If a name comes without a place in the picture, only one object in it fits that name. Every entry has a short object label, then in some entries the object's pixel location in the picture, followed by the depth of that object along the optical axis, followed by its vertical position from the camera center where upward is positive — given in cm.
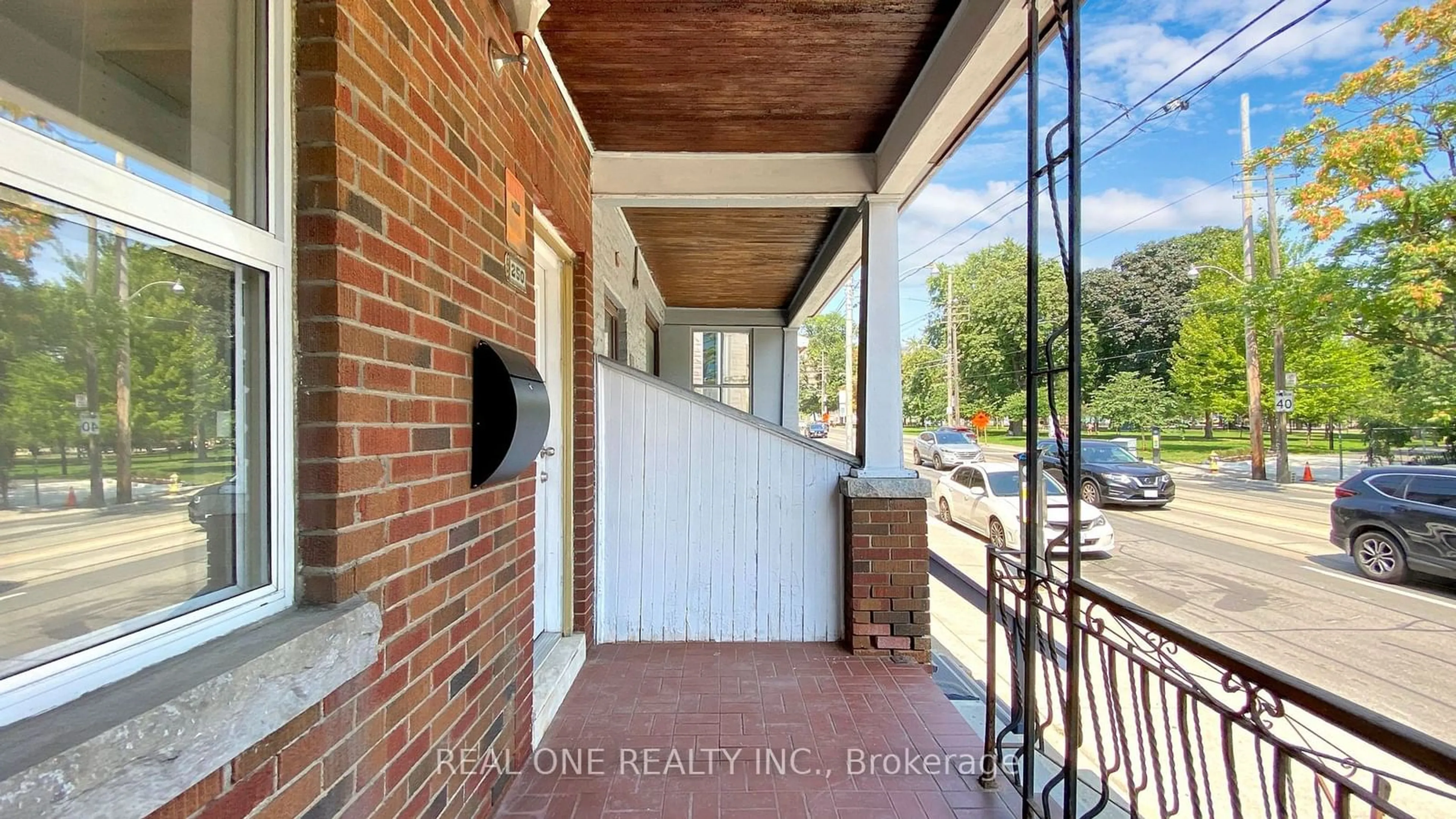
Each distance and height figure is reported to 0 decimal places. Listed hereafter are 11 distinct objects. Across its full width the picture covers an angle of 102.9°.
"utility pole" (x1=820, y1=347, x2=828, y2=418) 4138 +244
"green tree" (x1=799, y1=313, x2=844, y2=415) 4122 +355
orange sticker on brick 193 +70
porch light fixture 179 +126
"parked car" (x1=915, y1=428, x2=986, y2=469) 1731 -117
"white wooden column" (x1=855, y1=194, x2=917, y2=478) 324 +39
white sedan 712 -135
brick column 316 -85
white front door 283 -24
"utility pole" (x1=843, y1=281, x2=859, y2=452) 1400 +142
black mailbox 158 +0
